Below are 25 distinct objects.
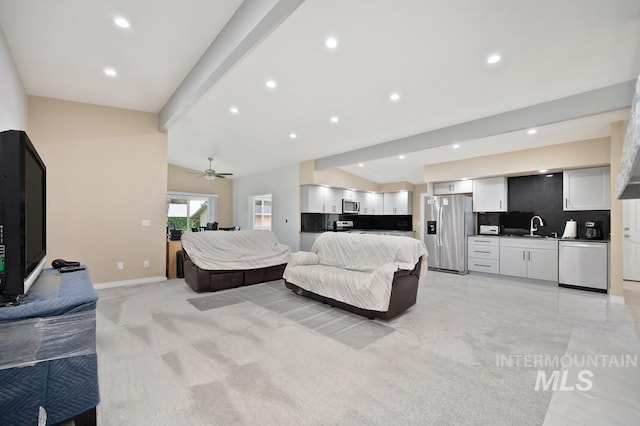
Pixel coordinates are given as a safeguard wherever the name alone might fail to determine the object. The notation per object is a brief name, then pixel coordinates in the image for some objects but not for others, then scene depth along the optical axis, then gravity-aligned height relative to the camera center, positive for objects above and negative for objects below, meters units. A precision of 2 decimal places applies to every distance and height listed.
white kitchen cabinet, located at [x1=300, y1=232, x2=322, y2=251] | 7.14 -0.67
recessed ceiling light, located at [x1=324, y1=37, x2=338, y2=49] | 2.81 +1.73
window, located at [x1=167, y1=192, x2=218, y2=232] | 9.42 +0.11
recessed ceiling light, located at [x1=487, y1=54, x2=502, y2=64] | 2.84 +1.59
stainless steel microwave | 8.00 +0.21
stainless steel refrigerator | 5.91 -0.35
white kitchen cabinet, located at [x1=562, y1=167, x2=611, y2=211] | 4.56 +0.43
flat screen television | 1.26 +0.00
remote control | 2.28 -0.46
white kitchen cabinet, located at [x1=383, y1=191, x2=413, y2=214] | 8.08 +0.33
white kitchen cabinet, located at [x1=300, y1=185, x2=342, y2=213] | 7.31 +0.38
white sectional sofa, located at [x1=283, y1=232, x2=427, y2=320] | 3.12 -0.76
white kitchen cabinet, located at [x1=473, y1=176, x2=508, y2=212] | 5.70 +0.40
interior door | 4.10 -0.45
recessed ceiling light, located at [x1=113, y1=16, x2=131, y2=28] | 2.64 +1.82
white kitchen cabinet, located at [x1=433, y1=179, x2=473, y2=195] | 6.05 +0.59
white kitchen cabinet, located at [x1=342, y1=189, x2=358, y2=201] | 8.05 +0.54
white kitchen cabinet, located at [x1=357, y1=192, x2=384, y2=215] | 8.52 +0.32
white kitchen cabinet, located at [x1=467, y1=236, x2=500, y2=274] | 5.55 -0.81
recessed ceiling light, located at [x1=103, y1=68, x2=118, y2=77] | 3.53 +1.80
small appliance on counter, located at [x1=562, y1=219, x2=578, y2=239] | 4.84 -0.28
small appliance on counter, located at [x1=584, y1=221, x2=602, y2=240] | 4.64 -0.27
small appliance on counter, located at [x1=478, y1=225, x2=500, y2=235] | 5.91 -0.34
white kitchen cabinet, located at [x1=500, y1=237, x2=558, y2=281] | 4.90 -0.80
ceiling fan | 7.20 +1.00
